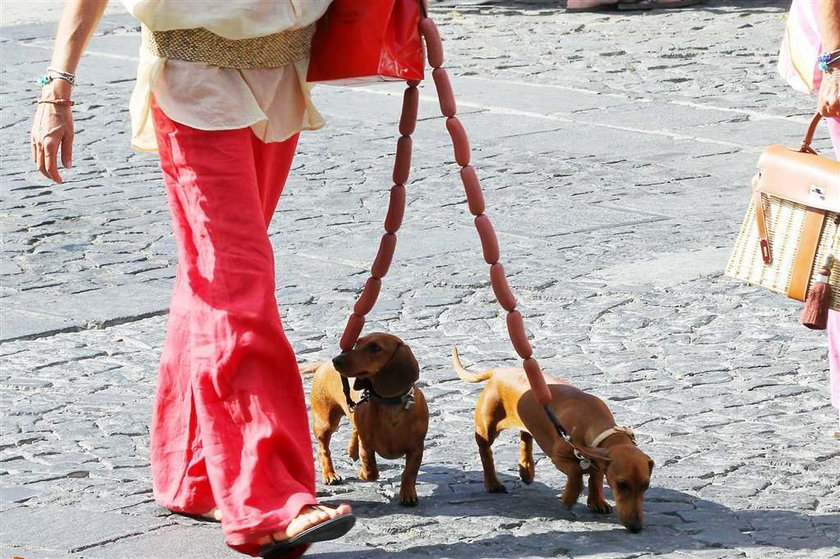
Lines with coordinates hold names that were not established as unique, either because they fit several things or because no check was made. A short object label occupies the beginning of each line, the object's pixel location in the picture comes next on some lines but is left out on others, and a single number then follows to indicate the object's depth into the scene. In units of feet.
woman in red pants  24.02
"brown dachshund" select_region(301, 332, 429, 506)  26.89
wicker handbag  27.91
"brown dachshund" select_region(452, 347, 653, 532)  25.61
